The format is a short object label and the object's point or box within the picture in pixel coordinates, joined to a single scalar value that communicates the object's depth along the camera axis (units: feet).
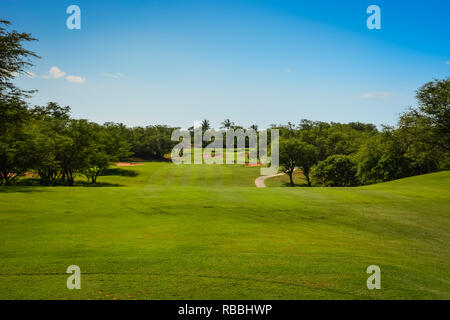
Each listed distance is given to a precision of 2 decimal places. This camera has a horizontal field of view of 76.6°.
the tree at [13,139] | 79.87
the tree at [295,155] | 229.45
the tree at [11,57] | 75.25
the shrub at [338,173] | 214.69
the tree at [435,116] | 113.60
